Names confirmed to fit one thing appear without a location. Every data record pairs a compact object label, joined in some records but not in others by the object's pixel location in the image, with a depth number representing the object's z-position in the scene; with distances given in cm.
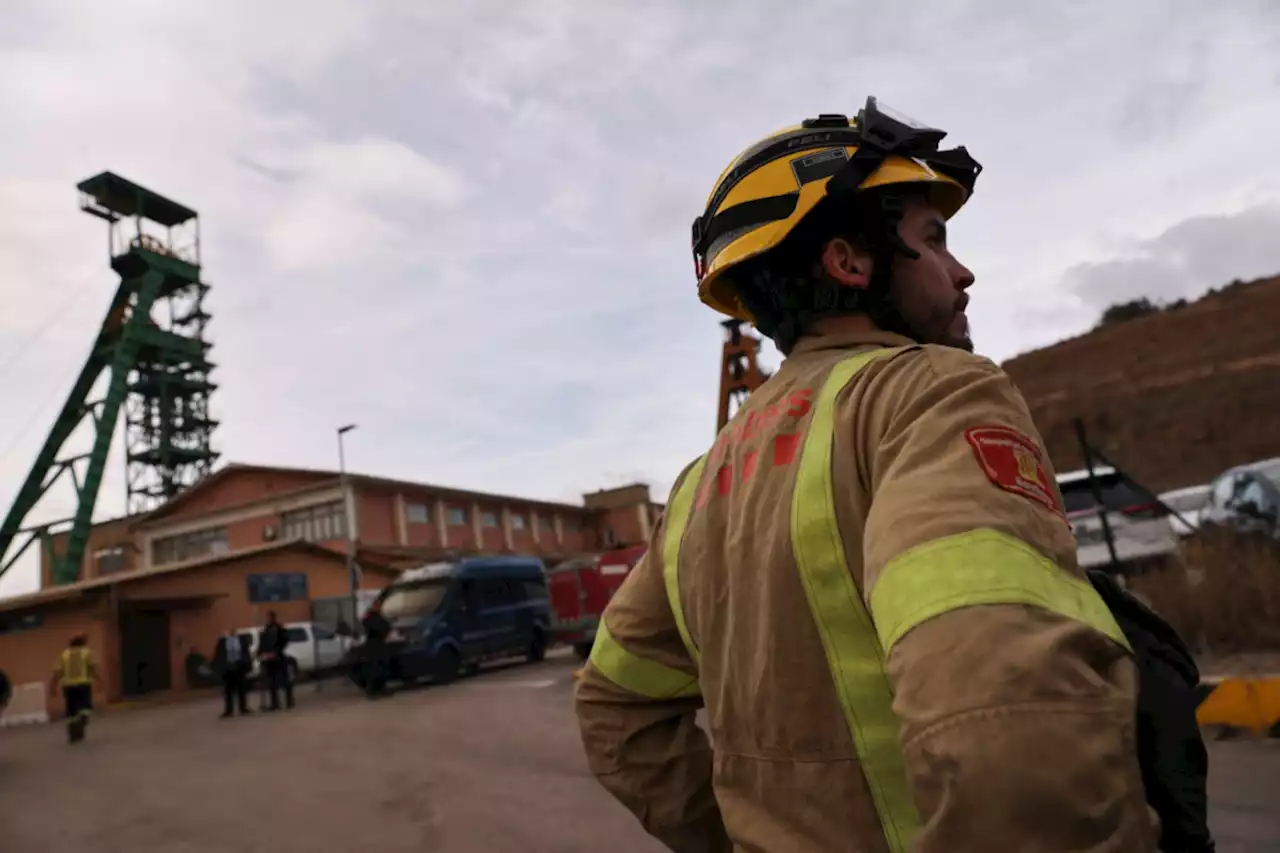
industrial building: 2339
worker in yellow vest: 1573
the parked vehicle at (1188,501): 1652
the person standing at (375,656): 1756
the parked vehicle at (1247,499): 1074
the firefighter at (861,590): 86
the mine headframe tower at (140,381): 3669
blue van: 1842
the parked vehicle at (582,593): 2191
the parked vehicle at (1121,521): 1066
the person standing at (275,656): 1731
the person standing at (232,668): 1700
